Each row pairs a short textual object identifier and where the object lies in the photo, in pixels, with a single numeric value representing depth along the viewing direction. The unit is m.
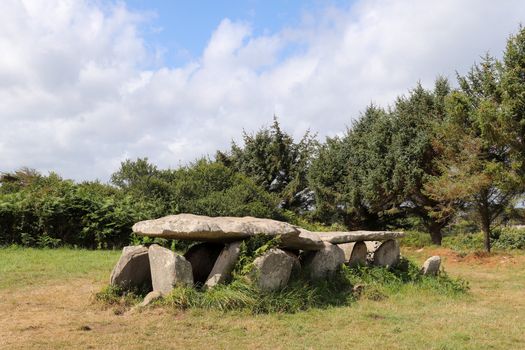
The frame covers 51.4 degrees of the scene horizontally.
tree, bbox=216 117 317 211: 28.94
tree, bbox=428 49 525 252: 16.95
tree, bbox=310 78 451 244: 22.31
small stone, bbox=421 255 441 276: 11.77
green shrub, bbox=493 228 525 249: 22.33
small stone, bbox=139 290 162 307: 8.39
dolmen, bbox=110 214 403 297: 8.95
